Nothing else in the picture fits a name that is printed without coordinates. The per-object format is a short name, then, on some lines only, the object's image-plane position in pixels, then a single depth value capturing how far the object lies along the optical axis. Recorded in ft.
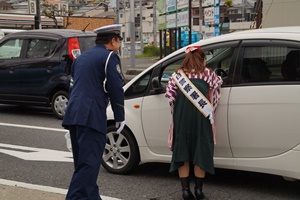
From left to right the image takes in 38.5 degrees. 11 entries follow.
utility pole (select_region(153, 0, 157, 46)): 146.56
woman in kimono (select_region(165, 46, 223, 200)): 14.11
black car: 29.71
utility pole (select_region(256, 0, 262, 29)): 57.98
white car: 13.99
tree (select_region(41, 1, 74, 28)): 152.12
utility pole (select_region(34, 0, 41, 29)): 77.13
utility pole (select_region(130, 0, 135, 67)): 77.42
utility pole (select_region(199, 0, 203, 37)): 76.48
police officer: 12.26
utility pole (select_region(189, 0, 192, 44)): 71.64
